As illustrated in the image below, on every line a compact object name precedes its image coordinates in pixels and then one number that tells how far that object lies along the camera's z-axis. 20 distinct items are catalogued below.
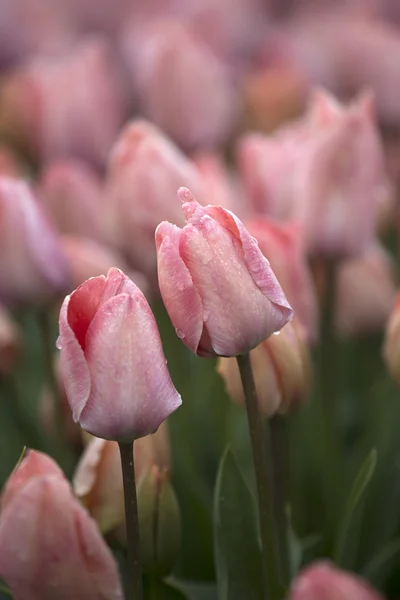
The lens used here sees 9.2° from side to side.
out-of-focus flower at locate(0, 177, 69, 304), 1.10
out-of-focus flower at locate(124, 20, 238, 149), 1.51
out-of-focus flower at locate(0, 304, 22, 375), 1.15
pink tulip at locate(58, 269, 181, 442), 0.90
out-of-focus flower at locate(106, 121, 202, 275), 1.13
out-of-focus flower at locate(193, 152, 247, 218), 1.17
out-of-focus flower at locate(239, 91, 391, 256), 1.11
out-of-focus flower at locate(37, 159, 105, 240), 1.24
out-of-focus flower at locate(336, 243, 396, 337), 1.20
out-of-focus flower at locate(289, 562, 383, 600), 0.88
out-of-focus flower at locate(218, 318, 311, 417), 0.98
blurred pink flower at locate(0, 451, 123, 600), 0.93
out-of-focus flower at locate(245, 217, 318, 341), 1.05
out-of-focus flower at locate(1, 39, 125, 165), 1.49
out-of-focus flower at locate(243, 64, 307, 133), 1.77
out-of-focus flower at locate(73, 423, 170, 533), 0.97
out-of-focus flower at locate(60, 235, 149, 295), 1.13
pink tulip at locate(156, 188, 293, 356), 0.91
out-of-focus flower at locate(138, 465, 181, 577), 0.97
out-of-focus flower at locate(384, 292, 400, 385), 1.02
